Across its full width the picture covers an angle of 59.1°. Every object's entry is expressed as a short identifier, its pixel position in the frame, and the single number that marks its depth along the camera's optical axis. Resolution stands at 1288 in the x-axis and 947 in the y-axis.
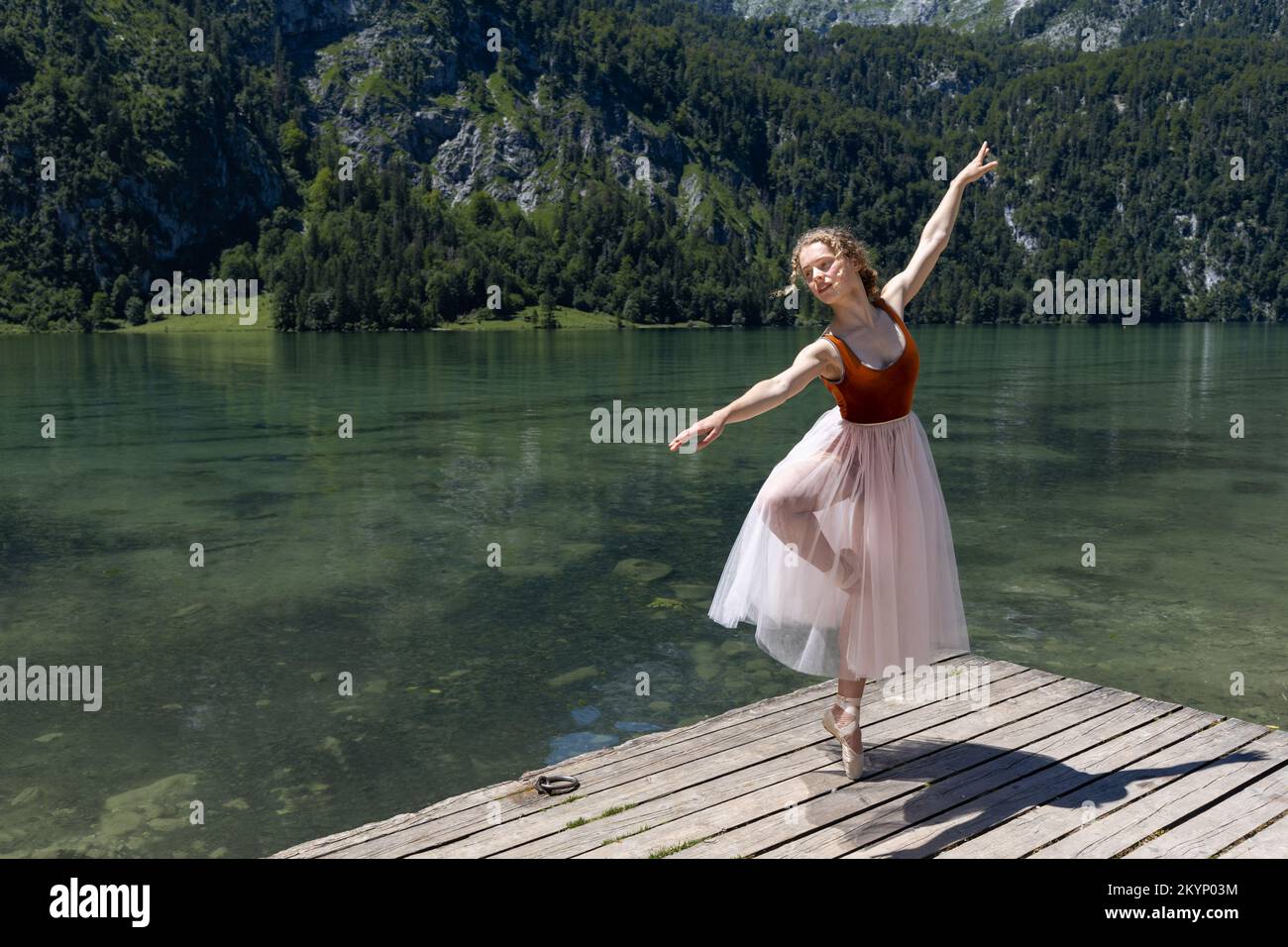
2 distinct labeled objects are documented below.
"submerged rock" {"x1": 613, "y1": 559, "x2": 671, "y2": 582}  17.91
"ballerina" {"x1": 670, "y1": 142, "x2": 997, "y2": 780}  7.26
